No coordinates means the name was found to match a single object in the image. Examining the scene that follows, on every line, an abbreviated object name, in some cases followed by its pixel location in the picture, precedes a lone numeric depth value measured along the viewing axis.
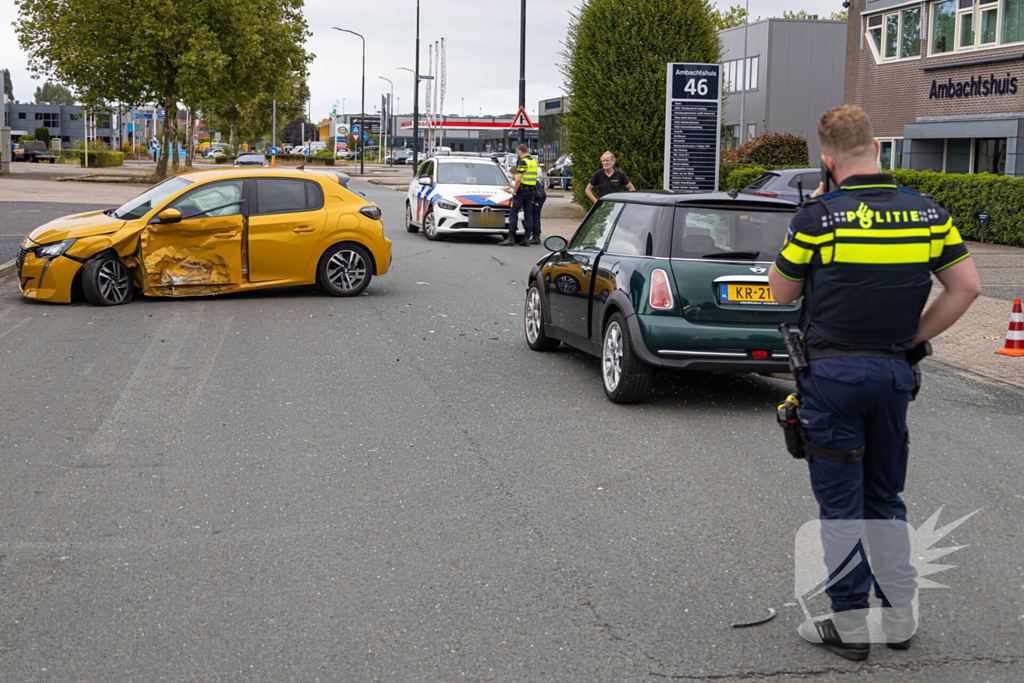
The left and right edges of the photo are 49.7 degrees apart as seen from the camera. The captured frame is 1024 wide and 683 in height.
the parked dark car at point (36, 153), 78.62
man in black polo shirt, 17.31
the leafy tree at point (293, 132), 150.50
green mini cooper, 7.33
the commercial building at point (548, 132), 63.30
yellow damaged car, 11.98
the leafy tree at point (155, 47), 40.88
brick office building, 26.72
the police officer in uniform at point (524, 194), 19.70
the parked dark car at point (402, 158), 95.38
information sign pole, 22.33
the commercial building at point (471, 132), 121.06
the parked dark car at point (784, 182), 18.84
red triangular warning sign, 27.52
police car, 20.92
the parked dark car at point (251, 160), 55.90
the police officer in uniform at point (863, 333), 3.57
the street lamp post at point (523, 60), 28.30
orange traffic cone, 9.88
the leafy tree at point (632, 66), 25.19
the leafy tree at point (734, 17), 73.56
